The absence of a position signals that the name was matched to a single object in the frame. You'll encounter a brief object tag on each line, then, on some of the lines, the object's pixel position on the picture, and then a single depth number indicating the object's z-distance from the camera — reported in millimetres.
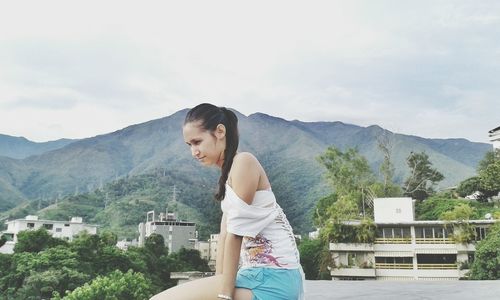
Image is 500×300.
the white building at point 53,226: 46688
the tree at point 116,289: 16266
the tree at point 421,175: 30062
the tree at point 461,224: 17672
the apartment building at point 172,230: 48450
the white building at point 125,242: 44819
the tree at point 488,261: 13594
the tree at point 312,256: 21525
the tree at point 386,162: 25266
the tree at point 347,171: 25062
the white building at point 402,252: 18156
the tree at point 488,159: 25297
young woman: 1123
